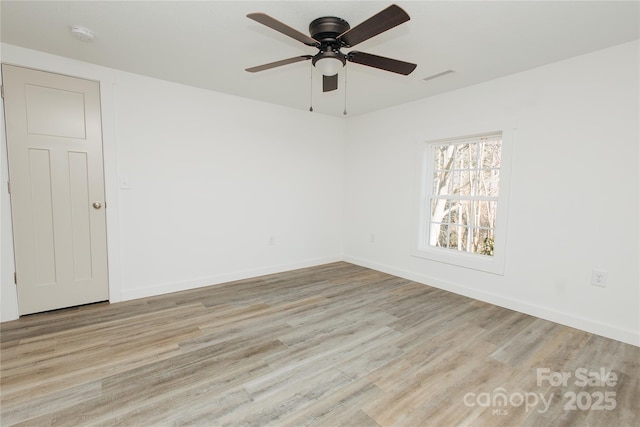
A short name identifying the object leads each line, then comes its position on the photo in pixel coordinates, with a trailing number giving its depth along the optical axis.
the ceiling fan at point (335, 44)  1.74
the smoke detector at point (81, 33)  2.21
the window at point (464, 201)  3.23
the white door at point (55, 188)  2.65
